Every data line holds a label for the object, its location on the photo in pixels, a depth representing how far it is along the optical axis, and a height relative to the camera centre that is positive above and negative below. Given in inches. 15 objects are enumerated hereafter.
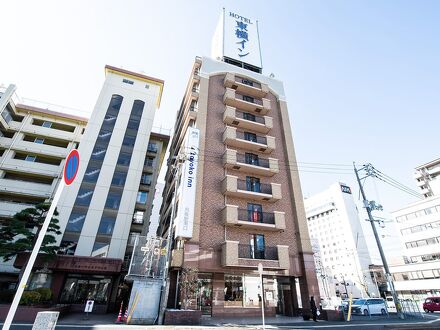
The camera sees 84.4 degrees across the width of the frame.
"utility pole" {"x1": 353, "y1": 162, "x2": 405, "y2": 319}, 666.8 +214.8
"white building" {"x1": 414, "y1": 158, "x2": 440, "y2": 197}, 2261.0 +1095.5
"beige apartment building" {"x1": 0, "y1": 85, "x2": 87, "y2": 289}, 1078.4 +638.9
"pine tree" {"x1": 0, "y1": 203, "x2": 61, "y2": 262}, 661.9 +160.9
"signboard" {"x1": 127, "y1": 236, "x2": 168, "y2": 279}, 605.9 +97.5
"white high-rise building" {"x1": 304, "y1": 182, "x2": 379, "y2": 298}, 2982.3 +826.9
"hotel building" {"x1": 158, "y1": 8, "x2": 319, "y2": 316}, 731.4 +311.4
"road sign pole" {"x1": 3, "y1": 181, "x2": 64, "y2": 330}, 148.5 +20.0
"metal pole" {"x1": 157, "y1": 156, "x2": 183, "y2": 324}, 520.7 +6.7
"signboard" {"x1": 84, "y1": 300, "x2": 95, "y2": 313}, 602.2 -13.6
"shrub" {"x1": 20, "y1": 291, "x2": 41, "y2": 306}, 562.3 +1.1
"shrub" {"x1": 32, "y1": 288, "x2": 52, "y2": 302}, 624.7 +11.4
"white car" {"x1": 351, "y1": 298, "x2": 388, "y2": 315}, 928.3 -2.0
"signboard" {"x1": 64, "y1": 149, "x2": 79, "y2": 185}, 184.2 +90.2
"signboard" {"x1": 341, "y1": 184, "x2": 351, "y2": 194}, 3763.8 +1576.2
